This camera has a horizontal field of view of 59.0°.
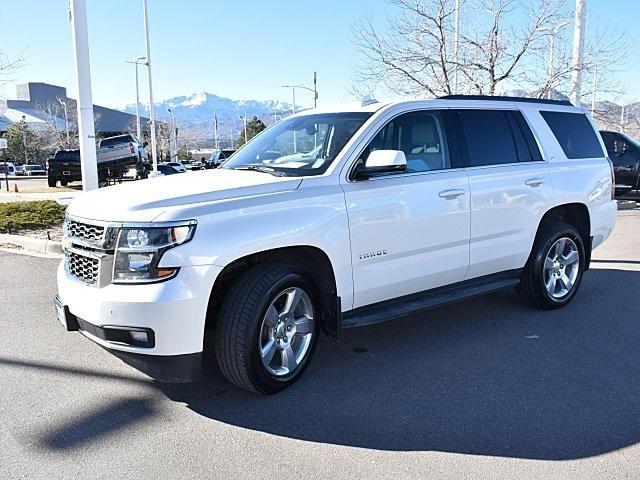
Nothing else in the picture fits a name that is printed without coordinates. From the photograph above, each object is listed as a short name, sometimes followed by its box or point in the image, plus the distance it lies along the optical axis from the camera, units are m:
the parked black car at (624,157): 14.32
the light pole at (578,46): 13.73
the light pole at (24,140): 64.66
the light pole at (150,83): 30.38
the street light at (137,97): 52.54
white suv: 3.32
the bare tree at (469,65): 14.02
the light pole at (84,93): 11.22
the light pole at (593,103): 14.80
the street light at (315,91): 39.84
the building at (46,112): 76.50
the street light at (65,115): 61.83
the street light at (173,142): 74.06
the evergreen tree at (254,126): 73.81
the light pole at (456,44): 14.18
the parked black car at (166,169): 36.17
